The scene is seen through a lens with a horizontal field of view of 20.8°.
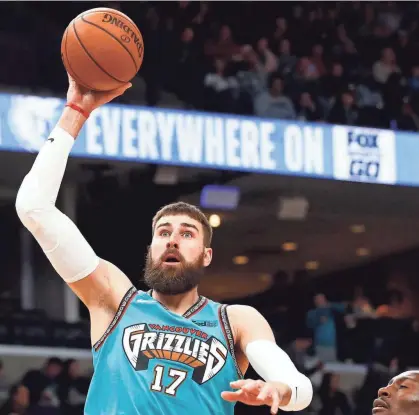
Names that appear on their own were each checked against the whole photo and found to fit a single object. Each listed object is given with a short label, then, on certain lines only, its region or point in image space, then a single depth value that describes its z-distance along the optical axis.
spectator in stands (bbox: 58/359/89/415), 10.91
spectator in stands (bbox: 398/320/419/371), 13.84
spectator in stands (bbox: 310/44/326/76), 14.75
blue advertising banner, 11.41
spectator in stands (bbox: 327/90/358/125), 13.41
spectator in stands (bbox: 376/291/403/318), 15.05
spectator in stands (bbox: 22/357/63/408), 10.98
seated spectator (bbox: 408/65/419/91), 15.04
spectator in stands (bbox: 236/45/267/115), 12.85
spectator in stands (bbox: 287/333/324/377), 12.12
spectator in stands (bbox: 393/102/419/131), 13.77
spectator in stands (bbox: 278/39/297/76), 14.15
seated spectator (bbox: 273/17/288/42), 15.26
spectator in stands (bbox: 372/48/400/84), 14.92
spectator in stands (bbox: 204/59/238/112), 12.69
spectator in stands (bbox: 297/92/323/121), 13.35
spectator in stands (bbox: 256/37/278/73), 14.00
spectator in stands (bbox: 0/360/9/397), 11.36
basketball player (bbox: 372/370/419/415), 3.85
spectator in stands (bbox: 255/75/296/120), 12.96
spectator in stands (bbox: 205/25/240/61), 14.17
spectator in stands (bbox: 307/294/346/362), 13.52
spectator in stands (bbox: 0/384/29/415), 10.50
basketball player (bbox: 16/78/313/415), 4.06
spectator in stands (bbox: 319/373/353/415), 12.51
